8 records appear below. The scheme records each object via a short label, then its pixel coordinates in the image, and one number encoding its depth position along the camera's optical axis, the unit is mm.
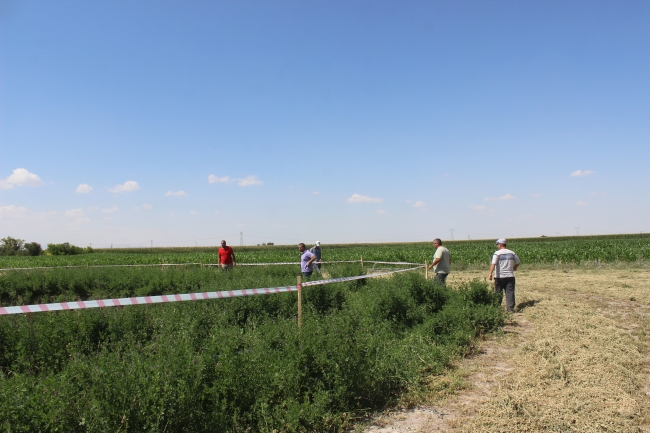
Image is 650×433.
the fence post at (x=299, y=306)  6907
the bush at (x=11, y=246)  70500
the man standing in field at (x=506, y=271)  10391
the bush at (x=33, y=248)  69812
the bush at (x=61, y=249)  64688
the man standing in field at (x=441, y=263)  11656
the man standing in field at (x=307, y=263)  13938
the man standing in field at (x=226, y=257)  16084
